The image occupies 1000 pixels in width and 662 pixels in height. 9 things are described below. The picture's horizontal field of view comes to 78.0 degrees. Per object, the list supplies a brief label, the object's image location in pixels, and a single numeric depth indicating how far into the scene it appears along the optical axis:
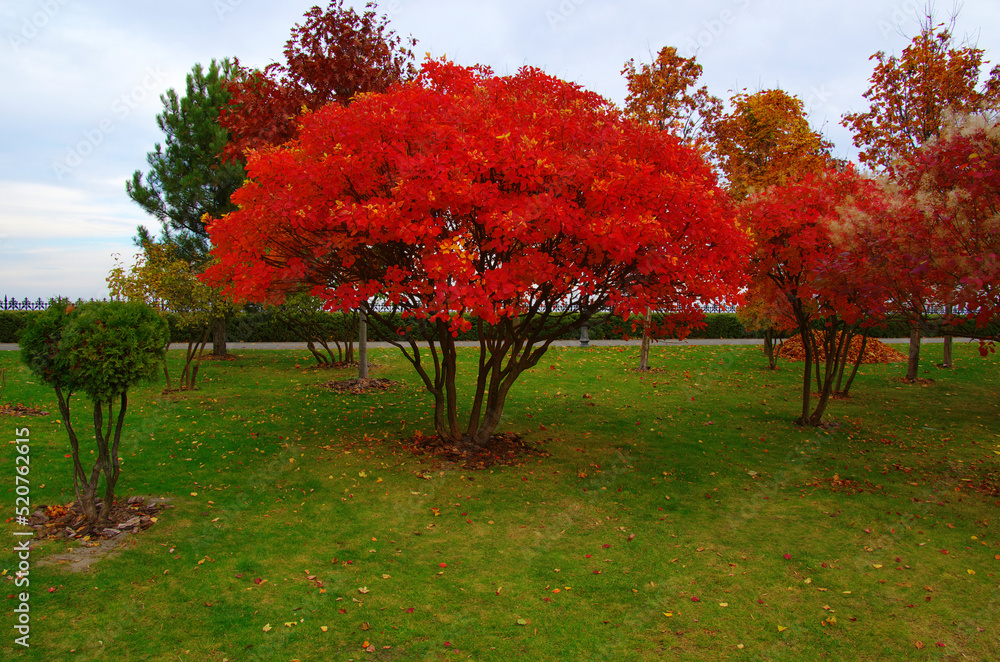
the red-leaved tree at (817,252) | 7.27
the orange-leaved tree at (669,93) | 16.42
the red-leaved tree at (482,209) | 6.59
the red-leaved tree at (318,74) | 13.33
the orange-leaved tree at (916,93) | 14.05
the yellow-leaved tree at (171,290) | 12.69
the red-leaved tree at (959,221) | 6.06
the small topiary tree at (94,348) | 5.27
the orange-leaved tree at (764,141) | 17.05
